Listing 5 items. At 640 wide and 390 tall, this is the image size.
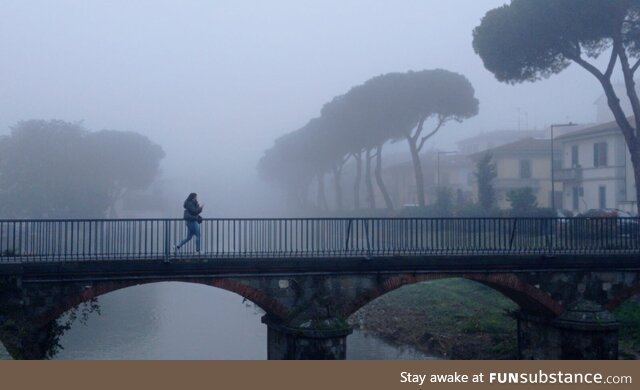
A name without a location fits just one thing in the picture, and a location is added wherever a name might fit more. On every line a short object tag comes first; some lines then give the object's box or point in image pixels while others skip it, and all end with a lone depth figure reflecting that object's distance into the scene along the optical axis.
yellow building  54.72
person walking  15.84
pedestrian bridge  14.55
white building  41.75
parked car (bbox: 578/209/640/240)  18.15
